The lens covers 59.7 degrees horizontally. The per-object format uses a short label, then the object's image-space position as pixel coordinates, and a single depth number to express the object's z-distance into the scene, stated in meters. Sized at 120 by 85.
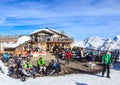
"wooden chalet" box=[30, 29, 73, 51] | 17.78
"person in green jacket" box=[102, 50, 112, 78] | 8.05
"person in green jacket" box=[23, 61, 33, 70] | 8.16
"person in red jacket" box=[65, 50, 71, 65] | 10.19
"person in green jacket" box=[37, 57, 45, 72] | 8.72
